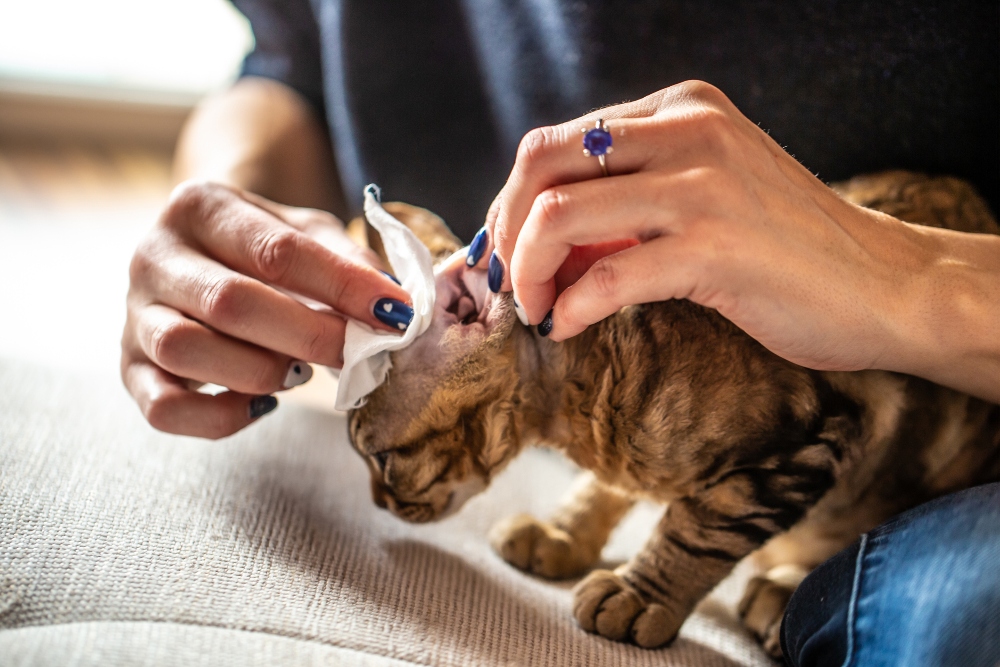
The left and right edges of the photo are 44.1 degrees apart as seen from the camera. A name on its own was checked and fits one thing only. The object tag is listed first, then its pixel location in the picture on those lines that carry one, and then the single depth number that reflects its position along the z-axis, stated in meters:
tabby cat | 0.46
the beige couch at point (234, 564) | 0.40
